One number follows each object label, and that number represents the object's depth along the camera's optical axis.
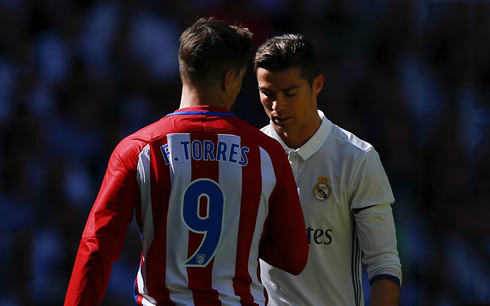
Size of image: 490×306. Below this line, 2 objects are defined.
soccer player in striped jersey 15.55
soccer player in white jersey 16.12
